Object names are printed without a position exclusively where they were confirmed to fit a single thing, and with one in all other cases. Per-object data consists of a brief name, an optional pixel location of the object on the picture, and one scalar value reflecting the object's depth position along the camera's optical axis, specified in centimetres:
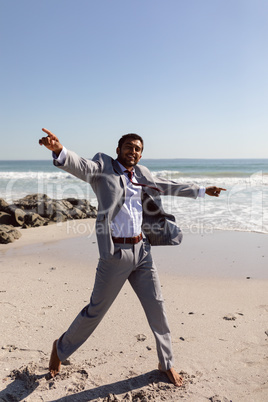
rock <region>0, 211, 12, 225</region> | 1038
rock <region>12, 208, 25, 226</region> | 1017
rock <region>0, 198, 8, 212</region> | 1103
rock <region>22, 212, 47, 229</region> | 1010
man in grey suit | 261
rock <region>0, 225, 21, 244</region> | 793
